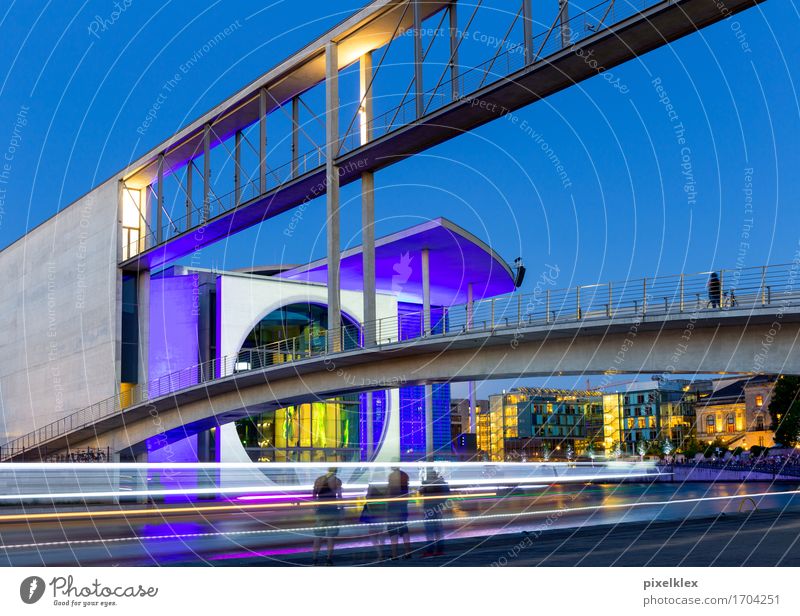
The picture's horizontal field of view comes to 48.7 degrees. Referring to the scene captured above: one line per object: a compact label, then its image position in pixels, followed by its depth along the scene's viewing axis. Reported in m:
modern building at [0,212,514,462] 55.38
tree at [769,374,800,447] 92.99
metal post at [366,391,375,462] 60.70
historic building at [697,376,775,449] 138.59
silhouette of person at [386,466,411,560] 15.16
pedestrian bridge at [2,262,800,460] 21.44
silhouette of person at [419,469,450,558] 17.44
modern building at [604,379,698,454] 174.38
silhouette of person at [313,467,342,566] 14.76
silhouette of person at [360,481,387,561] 15.49
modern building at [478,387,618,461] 174.50
